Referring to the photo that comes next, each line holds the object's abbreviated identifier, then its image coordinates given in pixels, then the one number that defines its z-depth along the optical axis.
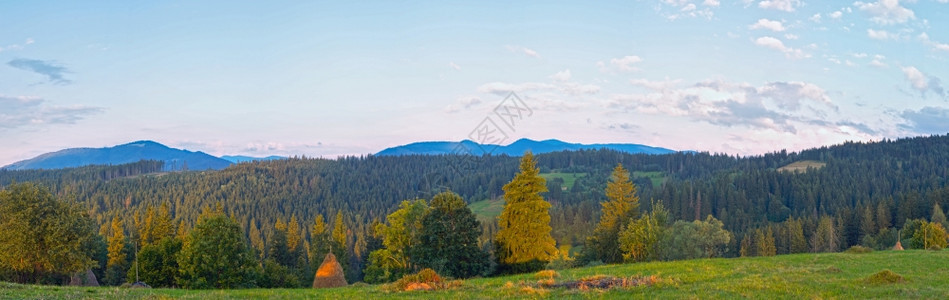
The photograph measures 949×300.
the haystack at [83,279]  56.84
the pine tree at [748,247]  112.31
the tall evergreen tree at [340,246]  102.00
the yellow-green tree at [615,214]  72.69
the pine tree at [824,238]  109.69
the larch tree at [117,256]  86.49
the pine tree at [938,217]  105.01
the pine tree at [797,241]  112.25
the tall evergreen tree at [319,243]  106.03
